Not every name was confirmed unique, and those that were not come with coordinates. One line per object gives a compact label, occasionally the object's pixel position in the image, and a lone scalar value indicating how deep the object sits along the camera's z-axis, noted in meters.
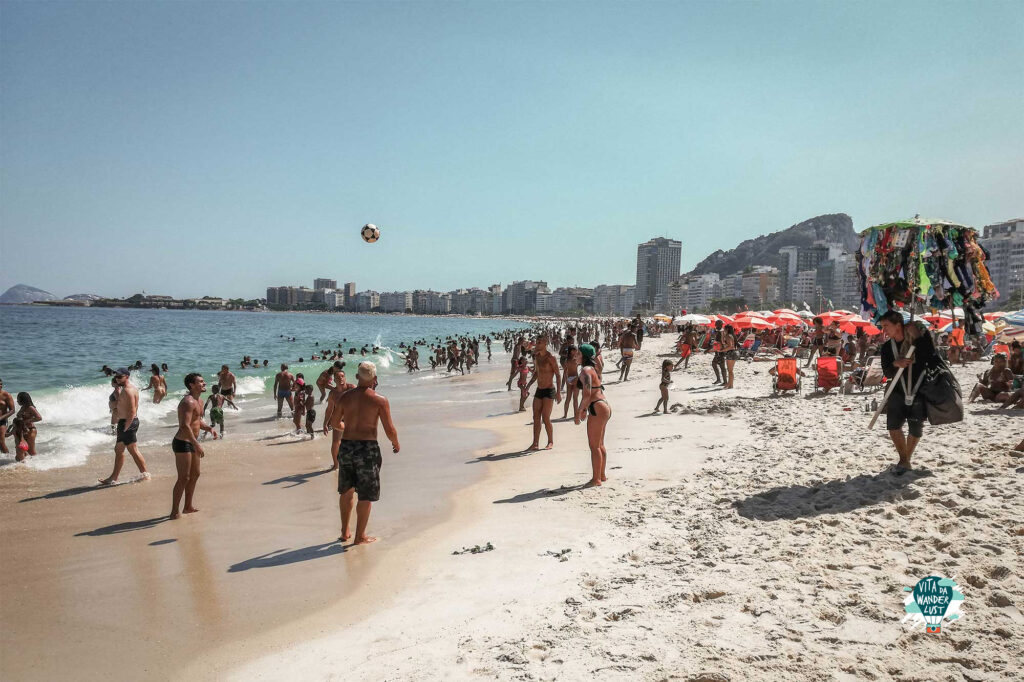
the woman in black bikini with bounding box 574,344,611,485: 5.91
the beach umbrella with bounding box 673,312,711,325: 27.64
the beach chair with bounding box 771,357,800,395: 11.34
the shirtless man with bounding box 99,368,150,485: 7.02
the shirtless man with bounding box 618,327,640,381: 16.31
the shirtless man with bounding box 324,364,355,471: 7.36
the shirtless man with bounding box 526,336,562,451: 8.21
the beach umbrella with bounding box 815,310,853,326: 20.53
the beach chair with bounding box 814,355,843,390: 11.34
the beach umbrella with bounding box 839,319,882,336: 19.59
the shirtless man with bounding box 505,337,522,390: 16.36
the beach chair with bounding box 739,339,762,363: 20.14
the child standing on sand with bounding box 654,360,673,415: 10.36
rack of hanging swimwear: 5.34
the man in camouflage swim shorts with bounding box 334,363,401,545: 4.68
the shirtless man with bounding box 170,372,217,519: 5.71
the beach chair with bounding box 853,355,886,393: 10.72
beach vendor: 5.05
